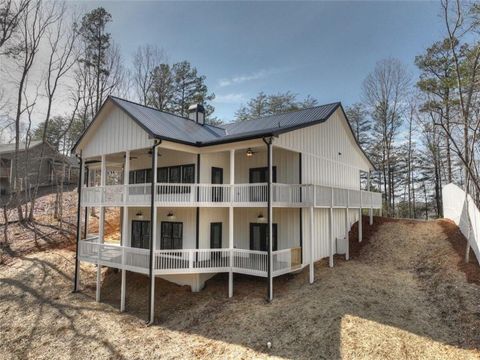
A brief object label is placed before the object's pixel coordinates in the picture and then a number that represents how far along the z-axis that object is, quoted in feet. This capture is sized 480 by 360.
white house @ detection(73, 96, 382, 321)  37.58
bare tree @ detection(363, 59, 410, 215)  87.40
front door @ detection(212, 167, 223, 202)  41.48
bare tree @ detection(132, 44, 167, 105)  91.04
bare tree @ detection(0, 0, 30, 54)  63.39
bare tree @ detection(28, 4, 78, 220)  72.38
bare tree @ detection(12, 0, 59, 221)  66.80
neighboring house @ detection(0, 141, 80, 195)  103.53
